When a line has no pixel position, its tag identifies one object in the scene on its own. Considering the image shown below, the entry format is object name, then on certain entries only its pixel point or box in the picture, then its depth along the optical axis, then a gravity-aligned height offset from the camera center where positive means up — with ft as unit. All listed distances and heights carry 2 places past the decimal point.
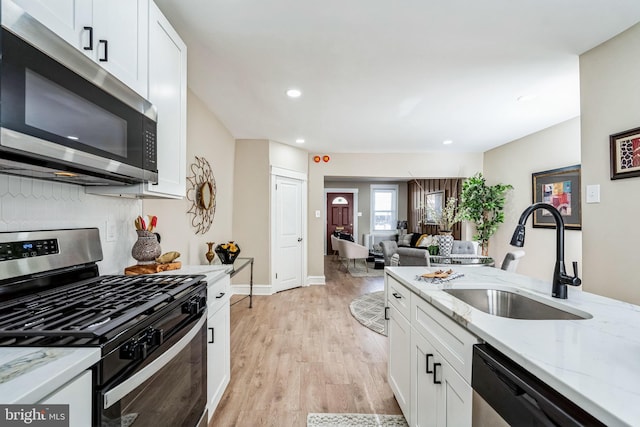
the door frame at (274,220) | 15.35 -0.12
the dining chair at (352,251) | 22.53 -2.65
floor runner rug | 5.80 -4.14
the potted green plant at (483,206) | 16.29 +0.65
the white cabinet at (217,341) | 5.51 -2.56
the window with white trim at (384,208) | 29.27 +0.90
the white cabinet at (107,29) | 3.13 +2.40
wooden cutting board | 5.58 -1.03
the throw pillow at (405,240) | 23.80 -1.97
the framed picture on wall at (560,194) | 11.94 +1.03
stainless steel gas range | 2.59 -1.06
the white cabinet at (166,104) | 5.04 +2.19
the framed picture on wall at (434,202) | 22.93 +1.25
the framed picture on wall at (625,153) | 6.29 +1.42
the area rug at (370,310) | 11.15 -4.12
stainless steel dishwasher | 2.11 -1.52
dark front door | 29.96 +0.51
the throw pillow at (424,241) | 20.45 -1.70
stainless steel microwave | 2.60 +1.17
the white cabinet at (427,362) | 3.49 -2.17
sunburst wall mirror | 10.02 +0.83
